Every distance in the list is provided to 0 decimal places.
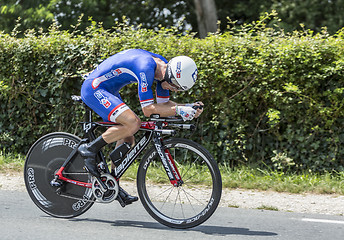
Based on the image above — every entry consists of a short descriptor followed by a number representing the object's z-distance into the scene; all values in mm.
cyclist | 9664
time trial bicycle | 9987
